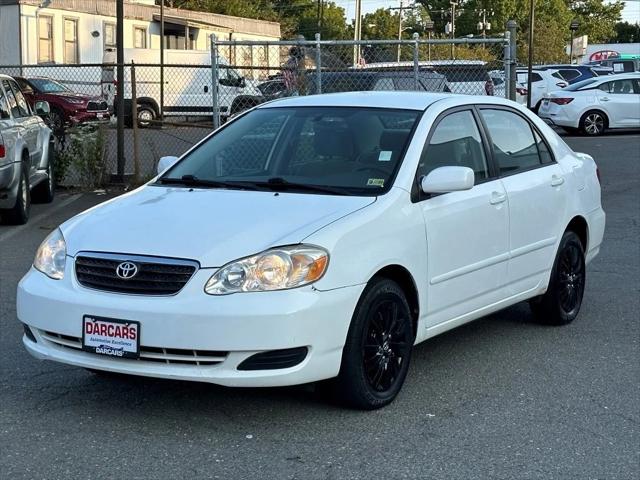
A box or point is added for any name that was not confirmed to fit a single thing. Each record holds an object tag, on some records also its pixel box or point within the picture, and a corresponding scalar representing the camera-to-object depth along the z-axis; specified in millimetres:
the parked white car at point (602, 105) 23156
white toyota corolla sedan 4316
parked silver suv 10547
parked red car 25891
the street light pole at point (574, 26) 48400
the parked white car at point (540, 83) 29206
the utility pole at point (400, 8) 66450
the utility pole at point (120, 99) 13430
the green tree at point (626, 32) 103394
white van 29125
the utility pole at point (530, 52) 24125
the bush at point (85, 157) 13539
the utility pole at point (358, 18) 43219
